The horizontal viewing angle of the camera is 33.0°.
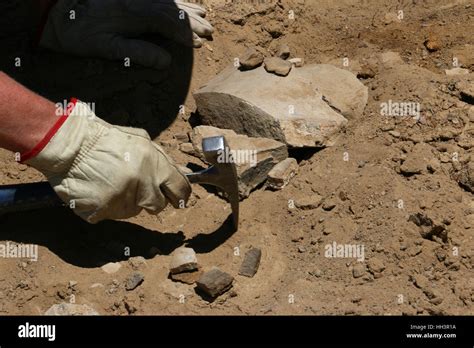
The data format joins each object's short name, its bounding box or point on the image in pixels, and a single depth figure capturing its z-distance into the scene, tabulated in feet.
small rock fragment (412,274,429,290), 9.50
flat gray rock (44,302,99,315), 9.52
